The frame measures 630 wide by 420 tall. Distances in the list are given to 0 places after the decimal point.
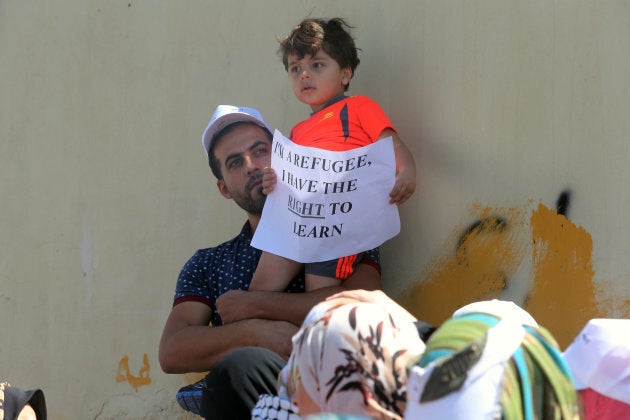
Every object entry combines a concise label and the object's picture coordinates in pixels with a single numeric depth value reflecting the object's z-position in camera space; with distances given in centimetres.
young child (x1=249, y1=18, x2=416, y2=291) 660
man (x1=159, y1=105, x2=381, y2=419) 636
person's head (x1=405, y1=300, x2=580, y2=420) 314
